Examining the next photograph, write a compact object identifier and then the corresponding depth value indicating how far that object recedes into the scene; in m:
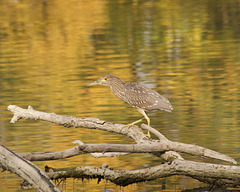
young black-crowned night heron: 18.94
